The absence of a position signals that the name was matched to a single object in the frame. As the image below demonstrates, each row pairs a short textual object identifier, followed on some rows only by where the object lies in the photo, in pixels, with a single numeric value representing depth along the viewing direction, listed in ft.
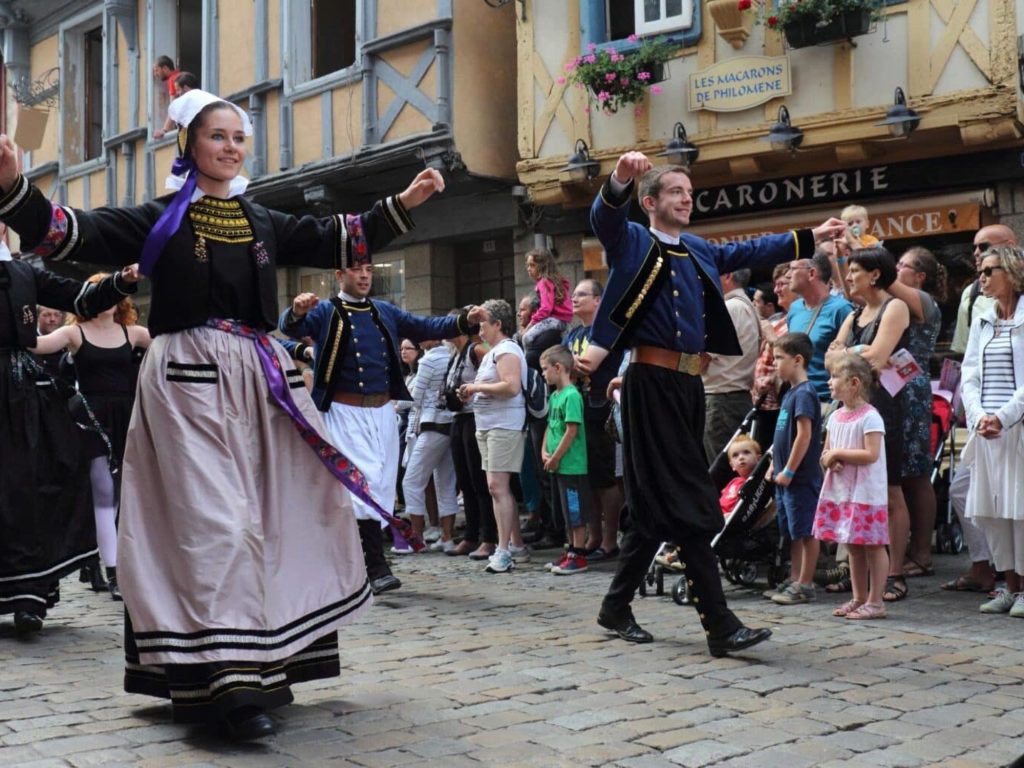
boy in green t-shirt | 28.60
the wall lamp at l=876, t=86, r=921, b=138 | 36.83
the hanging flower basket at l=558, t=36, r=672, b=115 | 41.96
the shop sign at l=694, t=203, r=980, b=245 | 37.65
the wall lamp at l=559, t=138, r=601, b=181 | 43.50
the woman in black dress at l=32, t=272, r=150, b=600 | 23.73
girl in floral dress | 20.51
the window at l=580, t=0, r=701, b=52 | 41.98
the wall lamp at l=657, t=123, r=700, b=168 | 41.29
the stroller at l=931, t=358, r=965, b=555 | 27.09
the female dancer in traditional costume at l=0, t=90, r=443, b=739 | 13.24
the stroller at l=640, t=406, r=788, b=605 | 23.16
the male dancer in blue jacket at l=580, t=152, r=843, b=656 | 17.57
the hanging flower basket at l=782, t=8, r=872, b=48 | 37.58
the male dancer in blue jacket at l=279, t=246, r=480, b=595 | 23.66
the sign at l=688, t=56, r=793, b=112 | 40.01
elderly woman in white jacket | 20.76
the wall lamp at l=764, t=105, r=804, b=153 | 39.11
